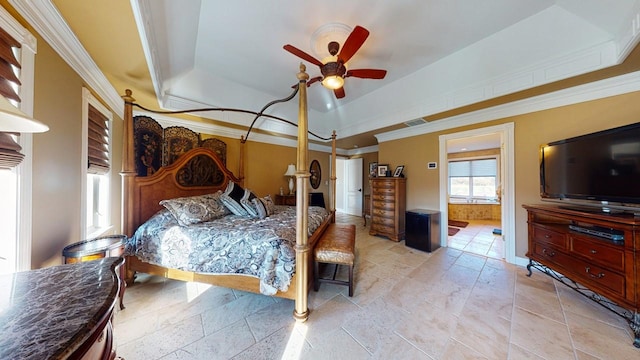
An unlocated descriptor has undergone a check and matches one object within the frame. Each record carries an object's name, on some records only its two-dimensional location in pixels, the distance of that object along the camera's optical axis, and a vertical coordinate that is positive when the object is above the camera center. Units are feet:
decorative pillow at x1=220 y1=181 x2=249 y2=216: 8.89 -0.88
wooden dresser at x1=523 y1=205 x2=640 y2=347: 5.16 -2.27
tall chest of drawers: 13.24 -1.80
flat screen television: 5.85 +0.39
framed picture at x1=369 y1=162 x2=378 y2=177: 16.61 +0.99
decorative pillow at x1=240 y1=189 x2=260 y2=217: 8.80 -1.08
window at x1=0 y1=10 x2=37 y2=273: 3.53 +0.10
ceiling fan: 6.14 +4.11
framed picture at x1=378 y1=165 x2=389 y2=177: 15.14 +0.88
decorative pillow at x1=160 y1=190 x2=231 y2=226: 7.38 -1.11
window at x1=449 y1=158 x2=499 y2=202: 21.45 +0.14
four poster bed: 5.75 -1.75
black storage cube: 11.24 -2.86
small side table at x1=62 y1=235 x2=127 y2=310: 4.83 -1.77
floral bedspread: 5.75 -2.10
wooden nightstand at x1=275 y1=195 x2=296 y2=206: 14.94 -1.45
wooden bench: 6.72 -2.45
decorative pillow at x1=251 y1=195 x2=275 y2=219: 8.73 -1.21
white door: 21.45 -0.50
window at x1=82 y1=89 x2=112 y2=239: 6.09 +0.58
